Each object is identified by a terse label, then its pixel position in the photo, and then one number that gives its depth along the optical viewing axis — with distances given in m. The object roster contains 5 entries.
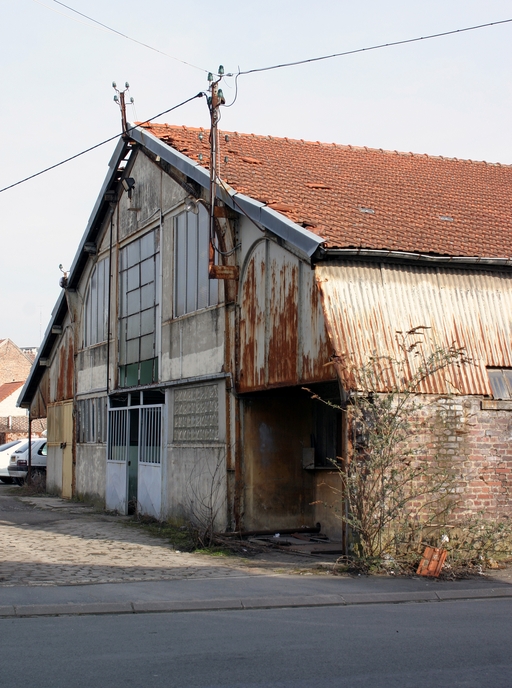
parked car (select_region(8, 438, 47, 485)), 31.23
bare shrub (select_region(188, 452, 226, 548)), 15.24
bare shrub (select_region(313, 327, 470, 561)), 11.67
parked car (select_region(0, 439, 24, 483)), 33.12
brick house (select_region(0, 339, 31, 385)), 74.00
